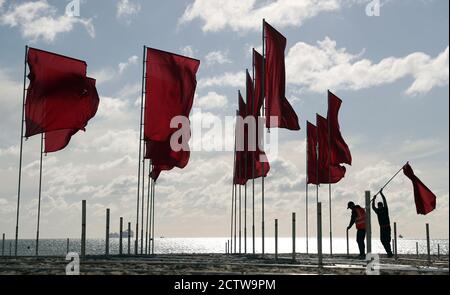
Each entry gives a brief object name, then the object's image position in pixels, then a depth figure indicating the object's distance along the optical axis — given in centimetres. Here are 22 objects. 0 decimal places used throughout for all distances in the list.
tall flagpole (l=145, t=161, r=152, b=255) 3891
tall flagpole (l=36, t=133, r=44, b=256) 3559
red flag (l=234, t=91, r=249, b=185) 3988
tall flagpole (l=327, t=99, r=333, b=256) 3784
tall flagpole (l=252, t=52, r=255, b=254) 3485
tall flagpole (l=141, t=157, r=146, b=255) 3766
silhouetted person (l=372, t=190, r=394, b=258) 2988
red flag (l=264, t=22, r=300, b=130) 3180
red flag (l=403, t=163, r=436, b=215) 3178
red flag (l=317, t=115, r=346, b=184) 3959
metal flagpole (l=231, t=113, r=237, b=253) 4402
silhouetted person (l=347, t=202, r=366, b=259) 2997
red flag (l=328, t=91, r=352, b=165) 3850
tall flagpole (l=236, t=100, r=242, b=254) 3979
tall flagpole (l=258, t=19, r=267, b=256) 3222
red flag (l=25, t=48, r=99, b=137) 3275
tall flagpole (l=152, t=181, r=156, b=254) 4455
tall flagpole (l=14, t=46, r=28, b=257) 3417
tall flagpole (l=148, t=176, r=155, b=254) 4172
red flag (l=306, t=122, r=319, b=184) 4215
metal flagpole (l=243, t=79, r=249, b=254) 3862
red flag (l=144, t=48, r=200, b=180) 3372
